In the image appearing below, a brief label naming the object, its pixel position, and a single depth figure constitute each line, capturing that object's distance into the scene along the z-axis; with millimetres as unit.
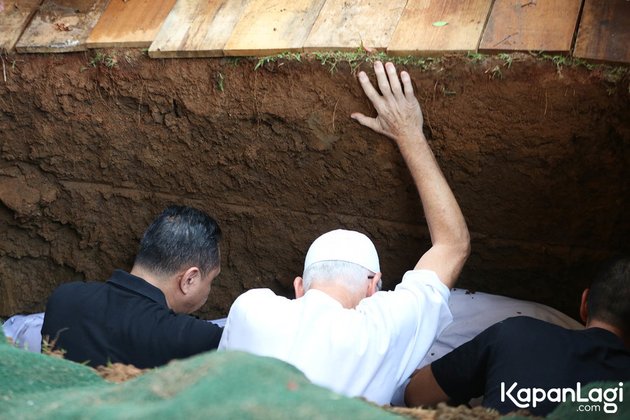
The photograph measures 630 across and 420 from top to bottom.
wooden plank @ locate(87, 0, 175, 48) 3336
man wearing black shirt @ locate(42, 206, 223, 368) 2762
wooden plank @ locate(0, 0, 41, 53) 3576
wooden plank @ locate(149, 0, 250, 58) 3162
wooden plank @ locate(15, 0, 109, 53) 3469
